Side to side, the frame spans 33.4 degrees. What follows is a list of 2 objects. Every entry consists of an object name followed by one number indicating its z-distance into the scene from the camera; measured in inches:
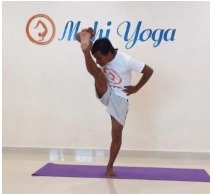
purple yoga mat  139.4
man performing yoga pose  140.0
